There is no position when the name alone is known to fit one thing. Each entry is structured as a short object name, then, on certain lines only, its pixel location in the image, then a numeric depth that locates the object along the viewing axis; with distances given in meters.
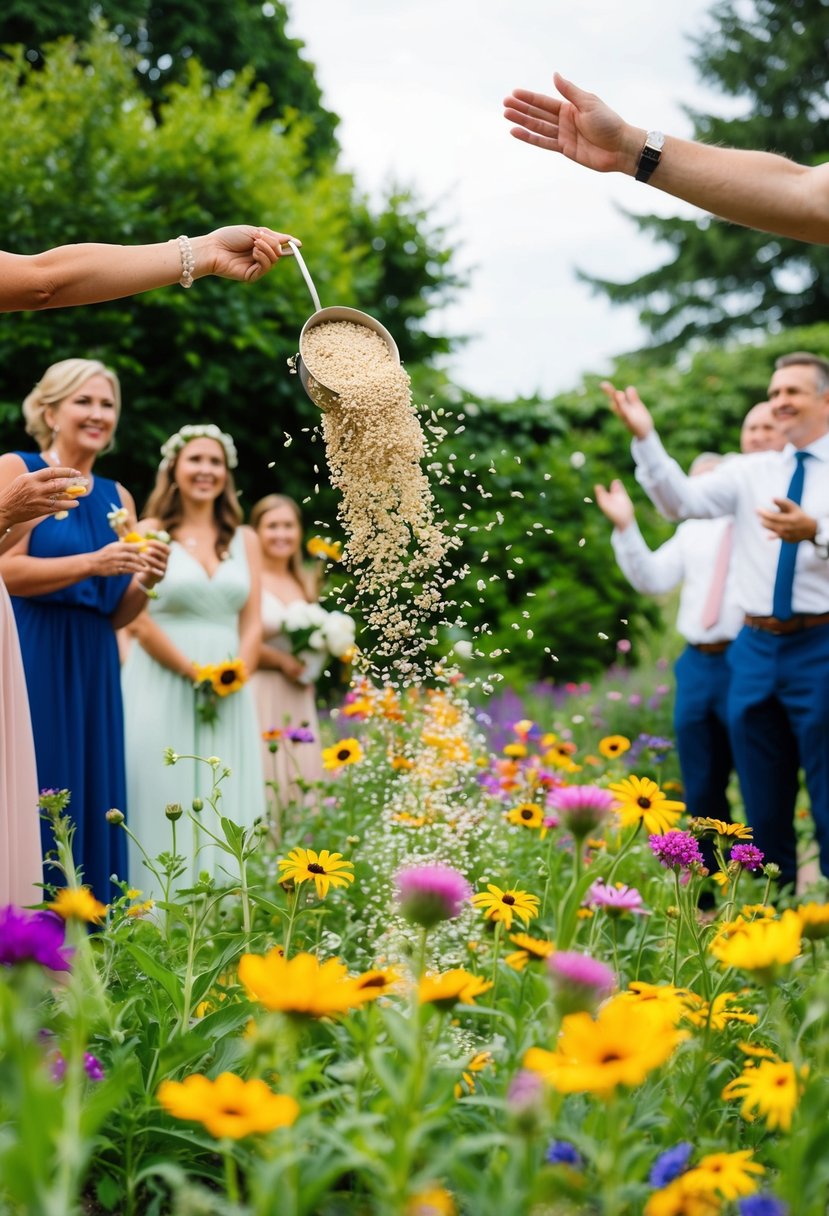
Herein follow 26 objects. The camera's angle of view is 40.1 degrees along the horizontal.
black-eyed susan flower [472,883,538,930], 1.62
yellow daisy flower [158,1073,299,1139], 0.84
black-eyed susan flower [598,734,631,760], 3.01
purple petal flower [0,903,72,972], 1.05
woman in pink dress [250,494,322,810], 4.75
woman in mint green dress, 3.83
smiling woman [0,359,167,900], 3.12
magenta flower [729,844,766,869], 1.82
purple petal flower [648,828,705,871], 1.72
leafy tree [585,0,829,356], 17.72
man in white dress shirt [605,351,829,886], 3.47
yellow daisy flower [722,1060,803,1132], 1.01
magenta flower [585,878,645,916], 1.53
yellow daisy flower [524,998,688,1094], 0.87
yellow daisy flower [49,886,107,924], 1.12
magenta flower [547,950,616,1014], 1.03
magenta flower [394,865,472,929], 1.10
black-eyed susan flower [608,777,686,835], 1.80
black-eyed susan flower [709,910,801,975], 1.02
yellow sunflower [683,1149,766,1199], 1.00
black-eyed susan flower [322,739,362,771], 3.07
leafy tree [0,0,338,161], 11.01
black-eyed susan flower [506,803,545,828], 2.46
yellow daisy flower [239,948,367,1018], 0.94
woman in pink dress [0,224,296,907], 2.23
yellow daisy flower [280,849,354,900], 1.61
